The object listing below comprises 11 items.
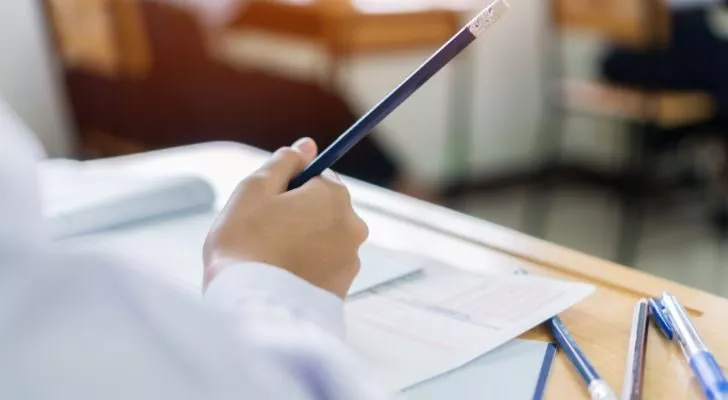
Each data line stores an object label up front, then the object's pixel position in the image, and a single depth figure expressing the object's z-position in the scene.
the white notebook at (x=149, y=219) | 0.96
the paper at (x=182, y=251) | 0.95
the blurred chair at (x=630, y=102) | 2.69
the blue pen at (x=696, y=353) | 0.80
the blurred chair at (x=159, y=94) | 2.60
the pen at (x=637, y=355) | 0.80
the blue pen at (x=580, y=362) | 0.80
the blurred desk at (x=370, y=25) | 2.99
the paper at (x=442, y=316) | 0.84
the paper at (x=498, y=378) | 0.81
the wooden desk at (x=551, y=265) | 0.83
